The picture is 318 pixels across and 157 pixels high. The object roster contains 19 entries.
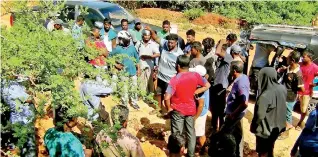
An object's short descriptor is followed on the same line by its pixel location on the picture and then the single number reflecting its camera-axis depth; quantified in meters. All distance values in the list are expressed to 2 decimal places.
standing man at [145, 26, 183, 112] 7.30
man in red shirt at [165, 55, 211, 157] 5.77
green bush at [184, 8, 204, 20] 20.84
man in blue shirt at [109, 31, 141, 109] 7.50
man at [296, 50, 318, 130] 7.25
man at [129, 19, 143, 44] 9.25
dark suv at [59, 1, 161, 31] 12.28
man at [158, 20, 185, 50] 9.05
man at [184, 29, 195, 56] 7.66
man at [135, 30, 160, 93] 8.17
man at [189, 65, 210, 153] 6.29
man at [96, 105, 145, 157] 4.61
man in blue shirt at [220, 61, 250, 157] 5.76
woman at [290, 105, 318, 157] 4.96
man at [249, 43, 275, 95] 9.02
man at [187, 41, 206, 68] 6.74
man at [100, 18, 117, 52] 9.23
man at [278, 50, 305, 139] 6.97
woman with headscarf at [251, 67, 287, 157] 5.57
